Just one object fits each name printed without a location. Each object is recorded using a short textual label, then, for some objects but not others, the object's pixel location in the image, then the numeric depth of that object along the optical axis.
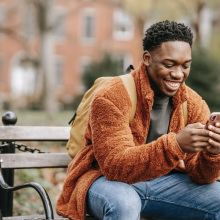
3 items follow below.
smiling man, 2.41
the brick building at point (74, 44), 32.53
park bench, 3.32
